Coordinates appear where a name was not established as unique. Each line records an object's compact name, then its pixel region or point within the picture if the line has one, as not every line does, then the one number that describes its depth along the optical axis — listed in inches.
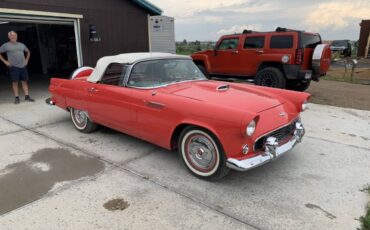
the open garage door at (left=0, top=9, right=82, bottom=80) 580.1
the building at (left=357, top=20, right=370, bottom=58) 1037.8
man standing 303.0
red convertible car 129.8
